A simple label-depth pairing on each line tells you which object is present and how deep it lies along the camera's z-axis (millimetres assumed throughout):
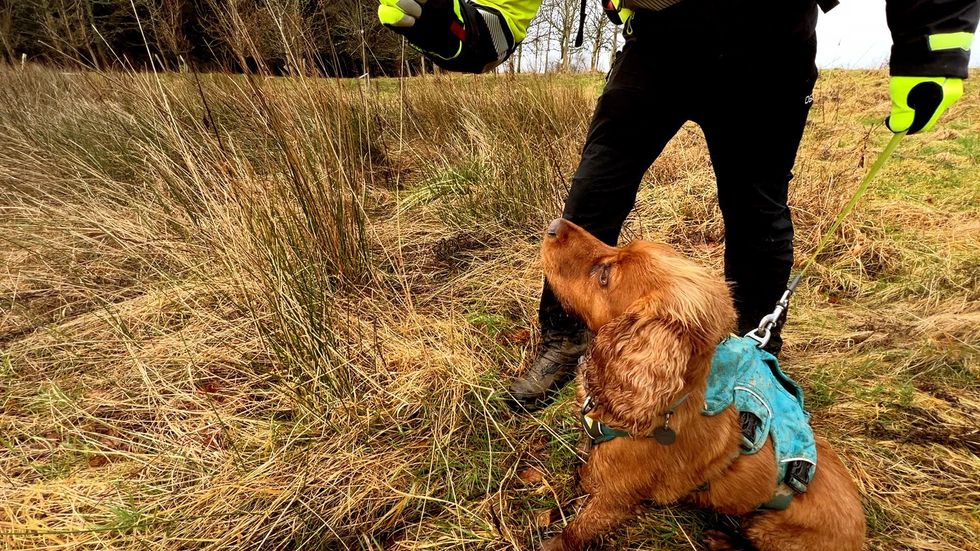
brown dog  1286
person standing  1377
